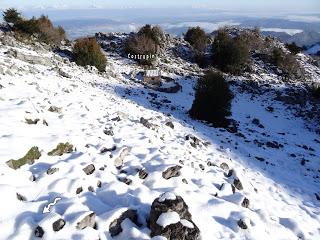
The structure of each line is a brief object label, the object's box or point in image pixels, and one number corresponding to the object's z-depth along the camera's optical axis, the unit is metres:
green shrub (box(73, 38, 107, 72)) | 17.45
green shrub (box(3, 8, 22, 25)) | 20.96
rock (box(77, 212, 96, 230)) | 4.35
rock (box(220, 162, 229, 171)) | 7.57
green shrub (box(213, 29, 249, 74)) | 23.10
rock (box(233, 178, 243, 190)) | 6.56
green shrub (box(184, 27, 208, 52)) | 24.96
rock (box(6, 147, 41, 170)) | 5.51
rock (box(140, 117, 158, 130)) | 9.06
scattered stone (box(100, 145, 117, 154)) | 6.79
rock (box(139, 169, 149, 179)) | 6.04
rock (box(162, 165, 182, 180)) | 6.15
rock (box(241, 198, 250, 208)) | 5.76
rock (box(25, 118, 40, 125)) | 7.12
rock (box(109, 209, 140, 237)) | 4.44
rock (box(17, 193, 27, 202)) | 4.83
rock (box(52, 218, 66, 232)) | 4.25
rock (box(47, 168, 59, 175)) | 5.56
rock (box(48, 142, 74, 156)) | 6.24
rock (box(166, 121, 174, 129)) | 10.12
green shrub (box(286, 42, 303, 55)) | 30.10
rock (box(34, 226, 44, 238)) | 4.15
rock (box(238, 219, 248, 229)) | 5.00
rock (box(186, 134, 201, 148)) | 8.79
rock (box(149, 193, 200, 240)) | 4.38
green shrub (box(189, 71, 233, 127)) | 12.98
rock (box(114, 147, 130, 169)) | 6.41
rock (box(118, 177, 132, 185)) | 5.75
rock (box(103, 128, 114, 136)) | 7.70
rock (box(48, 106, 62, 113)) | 8.29
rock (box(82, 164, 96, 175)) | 5.84
